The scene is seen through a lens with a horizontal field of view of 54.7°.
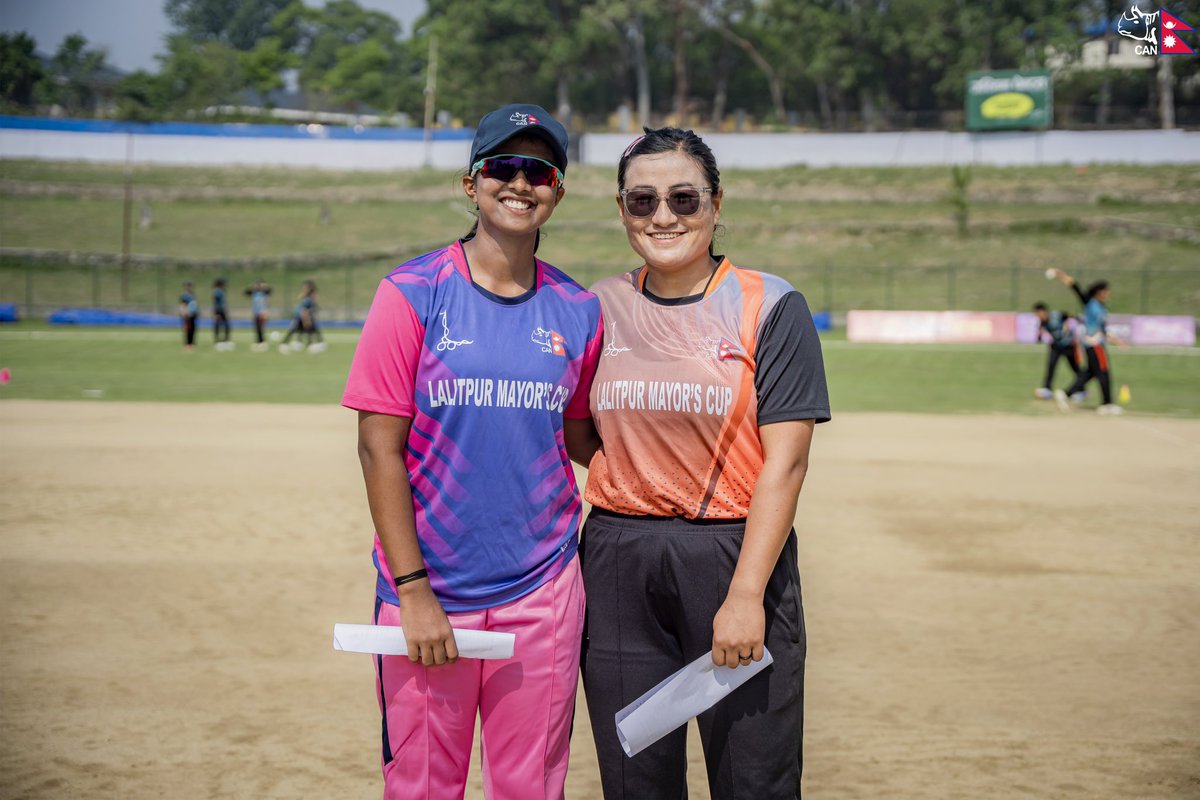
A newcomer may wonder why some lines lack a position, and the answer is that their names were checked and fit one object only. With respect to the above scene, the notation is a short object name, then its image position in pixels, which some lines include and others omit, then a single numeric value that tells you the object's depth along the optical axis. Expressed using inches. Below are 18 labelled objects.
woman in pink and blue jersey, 124.9
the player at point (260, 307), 1178.0
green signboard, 2367.1
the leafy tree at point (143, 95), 3157.0
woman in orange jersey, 130.2
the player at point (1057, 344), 786.2
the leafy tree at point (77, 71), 3732.8
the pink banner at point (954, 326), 1382.9
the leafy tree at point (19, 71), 3400.6
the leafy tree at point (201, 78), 3474.4
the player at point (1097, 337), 729.0
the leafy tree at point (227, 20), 5275.6
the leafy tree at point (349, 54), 4164.6
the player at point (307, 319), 1165.1
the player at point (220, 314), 1187.2
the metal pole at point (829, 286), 1771.7
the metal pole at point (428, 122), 2627.0
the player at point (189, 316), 1131.3
